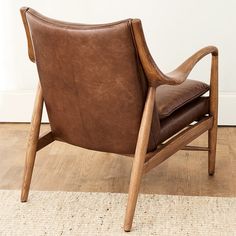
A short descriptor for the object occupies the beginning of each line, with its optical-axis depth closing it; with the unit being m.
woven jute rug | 2.37
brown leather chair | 2.22
